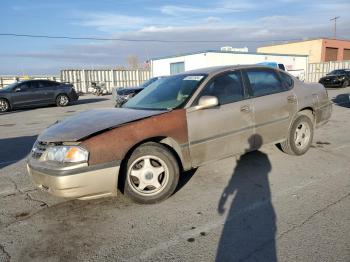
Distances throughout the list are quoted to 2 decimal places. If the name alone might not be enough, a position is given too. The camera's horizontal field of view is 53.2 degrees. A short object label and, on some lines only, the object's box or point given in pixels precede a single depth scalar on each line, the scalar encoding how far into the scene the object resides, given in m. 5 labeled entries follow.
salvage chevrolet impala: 3.79
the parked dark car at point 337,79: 24.16
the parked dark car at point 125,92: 14.90
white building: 30.65
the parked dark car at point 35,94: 17.34
